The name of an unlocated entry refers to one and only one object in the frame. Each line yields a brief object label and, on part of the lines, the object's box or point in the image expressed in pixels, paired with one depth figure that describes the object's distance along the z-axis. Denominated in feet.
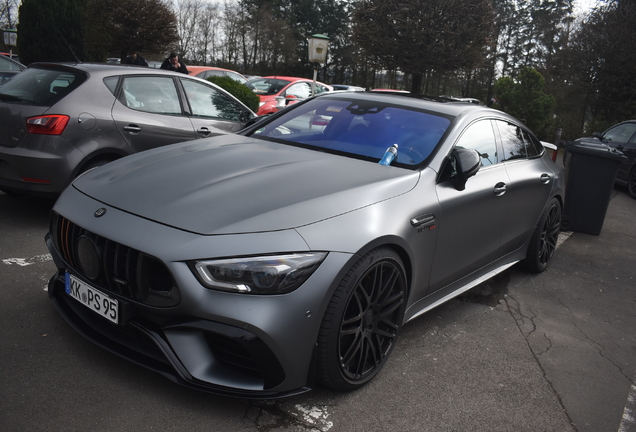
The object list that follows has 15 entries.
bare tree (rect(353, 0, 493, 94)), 57.16
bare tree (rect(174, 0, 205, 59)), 136.37
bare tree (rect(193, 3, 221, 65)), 138.92
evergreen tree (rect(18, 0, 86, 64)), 63.79
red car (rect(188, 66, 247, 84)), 49.87
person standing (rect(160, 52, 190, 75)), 37.02
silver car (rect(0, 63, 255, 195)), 15.17
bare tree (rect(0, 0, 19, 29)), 129.70
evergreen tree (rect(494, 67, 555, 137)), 66.80
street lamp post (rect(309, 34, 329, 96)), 51.06
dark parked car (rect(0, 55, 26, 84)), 36.52
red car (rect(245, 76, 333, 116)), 44.16
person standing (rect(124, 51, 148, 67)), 38.44
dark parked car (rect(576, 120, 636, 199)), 33.58
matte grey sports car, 7.36
